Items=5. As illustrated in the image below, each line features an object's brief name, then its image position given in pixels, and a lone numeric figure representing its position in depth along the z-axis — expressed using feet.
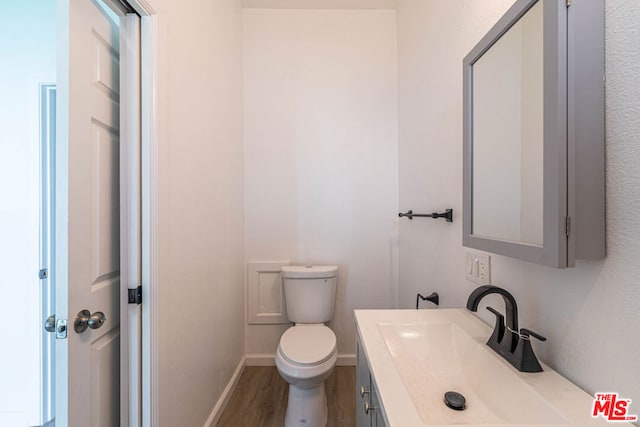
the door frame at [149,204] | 3.26
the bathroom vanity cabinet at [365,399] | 2.50
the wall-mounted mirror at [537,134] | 1.89
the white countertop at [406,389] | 1.74
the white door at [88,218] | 2.54
